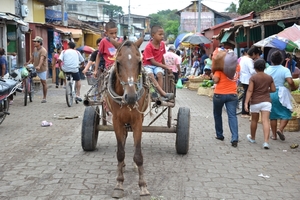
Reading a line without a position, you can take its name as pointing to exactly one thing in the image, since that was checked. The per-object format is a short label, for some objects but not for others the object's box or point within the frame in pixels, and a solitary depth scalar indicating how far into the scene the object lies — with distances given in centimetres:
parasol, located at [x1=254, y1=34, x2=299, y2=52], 1014
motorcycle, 966
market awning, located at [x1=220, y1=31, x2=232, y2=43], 1695
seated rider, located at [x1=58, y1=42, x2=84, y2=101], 1369
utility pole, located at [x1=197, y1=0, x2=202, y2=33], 3328
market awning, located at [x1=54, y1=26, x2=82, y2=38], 2676
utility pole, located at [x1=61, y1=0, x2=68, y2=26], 2967
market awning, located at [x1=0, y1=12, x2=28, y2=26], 1538
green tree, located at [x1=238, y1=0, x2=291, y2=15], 2670
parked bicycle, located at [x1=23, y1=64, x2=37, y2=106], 1365
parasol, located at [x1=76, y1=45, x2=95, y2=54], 2636
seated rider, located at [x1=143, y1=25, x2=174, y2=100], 692
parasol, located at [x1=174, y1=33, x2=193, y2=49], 2686
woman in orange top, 845
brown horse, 493
